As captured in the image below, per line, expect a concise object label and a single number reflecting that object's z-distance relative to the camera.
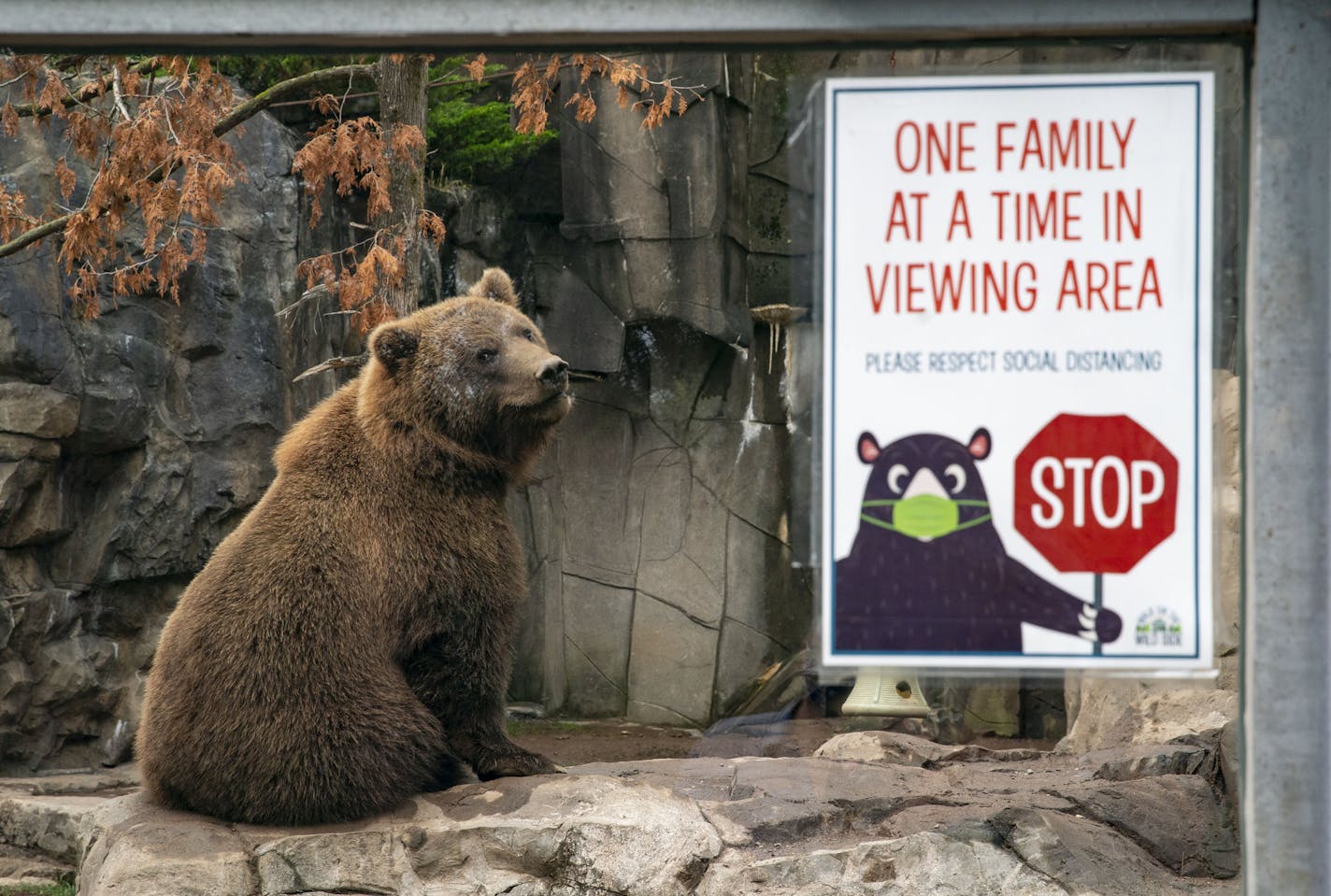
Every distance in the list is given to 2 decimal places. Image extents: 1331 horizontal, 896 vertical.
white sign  4.58
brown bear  7.91
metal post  4.20
